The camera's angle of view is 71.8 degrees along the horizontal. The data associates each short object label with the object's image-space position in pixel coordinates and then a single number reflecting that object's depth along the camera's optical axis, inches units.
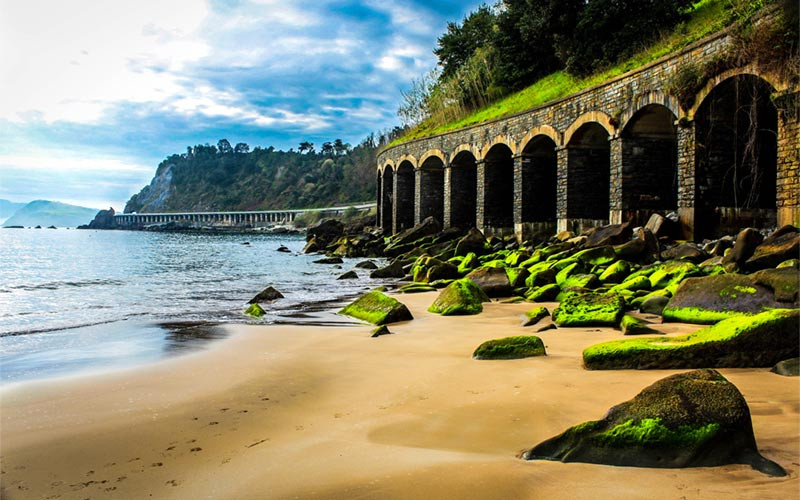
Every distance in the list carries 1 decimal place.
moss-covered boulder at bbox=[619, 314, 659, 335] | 205.8
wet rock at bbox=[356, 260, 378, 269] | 728.2
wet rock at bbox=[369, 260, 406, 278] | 593.6
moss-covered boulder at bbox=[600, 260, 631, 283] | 343.3
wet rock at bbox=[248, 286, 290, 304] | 398.0
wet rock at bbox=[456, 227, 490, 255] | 660.1
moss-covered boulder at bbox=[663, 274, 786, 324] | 209.8
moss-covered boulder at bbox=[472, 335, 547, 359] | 183.6
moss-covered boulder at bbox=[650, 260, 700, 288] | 303.9
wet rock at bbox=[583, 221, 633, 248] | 457.6
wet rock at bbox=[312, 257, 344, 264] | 831.0
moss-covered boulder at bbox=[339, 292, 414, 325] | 285.1
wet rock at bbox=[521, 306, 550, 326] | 250.7
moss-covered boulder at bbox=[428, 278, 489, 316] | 299.0
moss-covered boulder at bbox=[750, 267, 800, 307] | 203.5
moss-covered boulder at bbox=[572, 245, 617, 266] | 401.7
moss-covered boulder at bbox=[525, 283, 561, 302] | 342.3
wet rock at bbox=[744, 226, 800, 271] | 279.4
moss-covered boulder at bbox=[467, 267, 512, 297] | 370.6
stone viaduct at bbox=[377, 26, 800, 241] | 427.5
